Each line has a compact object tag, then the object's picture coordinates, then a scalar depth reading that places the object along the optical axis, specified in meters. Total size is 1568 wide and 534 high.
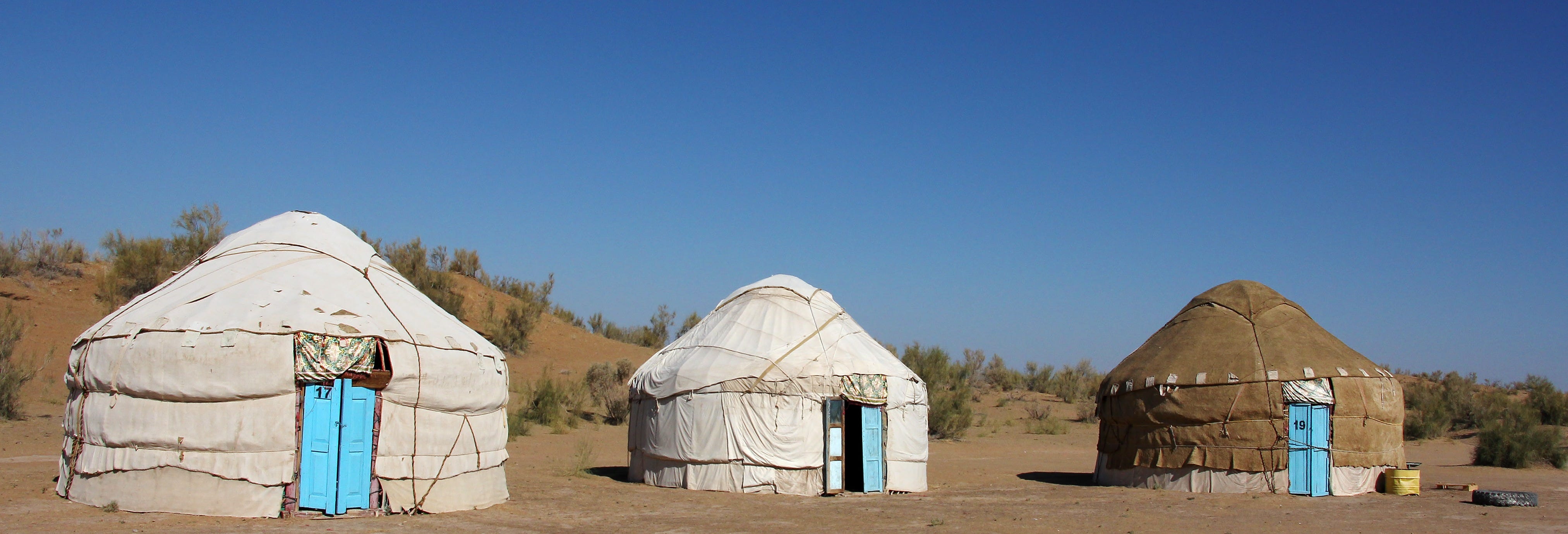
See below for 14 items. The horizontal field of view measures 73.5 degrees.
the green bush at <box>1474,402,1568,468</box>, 17.70
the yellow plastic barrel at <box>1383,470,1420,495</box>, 12.81
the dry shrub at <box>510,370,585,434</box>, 20.83
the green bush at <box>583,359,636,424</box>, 22.09
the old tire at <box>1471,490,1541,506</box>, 11.55
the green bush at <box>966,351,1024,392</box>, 33.56
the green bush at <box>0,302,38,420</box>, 16.20
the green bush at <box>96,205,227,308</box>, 23.23
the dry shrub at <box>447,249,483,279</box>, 33.62
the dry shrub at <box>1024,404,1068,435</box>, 24.23
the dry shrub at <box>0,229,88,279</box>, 24.20
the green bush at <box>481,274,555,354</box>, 27.53
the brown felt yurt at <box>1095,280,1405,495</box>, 12.67
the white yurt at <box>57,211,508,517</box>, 8.63
